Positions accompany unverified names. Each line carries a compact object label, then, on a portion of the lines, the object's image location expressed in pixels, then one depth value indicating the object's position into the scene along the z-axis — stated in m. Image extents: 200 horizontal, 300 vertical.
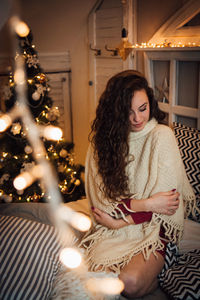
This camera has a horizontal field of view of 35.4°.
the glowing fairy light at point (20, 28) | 2.44
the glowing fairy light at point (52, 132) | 2.57
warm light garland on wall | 1.91
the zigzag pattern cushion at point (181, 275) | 1.22
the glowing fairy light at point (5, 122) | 2.42
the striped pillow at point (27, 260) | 1.12
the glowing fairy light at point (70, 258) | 1.25
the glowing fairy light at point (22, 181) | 2.47
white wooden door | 2.71
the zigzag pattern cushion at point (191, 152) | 1.74
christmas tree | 2.45
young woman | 1.43
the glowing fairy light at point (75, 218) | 1.68
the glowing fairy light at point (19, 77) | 2.41
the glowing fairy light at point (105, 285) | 1.15
